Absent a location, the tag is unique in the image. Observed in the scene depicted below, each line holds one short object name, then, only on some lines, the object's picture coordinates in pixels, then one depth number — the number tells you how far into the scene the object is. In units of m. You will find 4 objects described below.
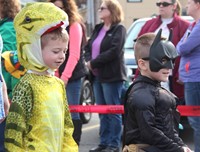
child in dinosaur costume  4.19
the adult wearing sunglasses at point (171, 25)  8.30
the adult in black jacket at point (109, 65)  8.38
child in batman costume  4.66
